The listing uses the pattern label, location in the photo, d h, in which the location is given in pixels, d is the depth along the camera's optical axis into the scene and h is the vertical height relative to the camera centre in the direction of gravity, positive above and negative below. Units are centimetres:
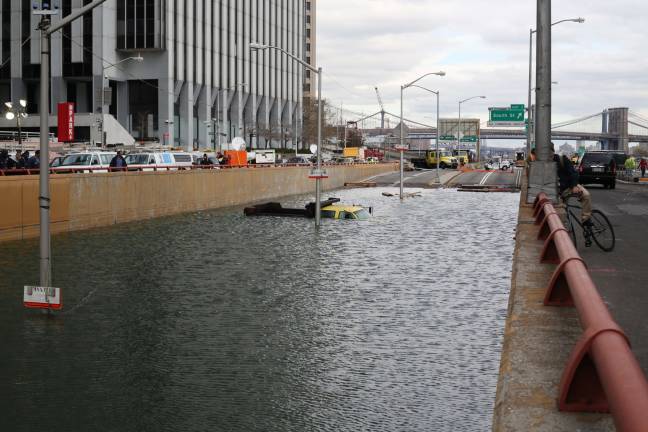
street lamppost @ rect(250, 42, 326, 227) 2917 -31
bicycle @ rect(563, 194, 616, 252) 1855 -125
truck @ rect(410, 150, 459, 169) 11558 +76
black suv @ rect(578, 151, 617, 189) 5247 +2
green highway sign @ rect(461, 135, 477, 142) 15052 +479
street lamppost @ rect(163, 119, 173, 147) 9351 +374
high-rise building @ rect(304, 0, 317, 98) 17775 +2534
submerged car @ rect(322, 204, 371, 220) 3431 -171
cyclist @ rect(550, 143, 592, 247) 1867 -44
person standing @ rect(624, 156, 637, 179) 7281 +21
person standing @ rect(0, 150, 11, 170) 3464 +9
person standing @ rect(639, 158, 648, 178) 6969 +20
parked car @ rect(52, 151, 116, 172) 4128 +23
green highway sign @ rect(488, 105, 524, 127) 11794 +655
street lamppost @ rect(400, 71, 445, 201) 5016 +189
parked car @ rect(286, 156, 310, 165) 8134 +54
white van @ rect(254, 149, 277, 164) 8194 +79
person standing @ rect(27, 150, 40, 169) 3504 +3
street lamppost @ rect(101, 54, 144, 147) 6034 +219
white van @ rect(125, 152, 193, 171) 4684 +29
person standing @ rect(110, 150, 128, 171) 3625 +9
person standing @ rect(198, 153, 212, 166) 5203 +23
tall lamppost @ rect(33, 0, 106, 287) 1318 -9
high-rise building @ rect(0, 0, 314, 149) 9194 +1017
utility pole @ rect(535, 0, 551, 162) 2148 +191
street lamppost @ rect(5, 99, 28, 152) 5564 +351
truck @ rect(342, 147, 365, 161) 12912 +186
